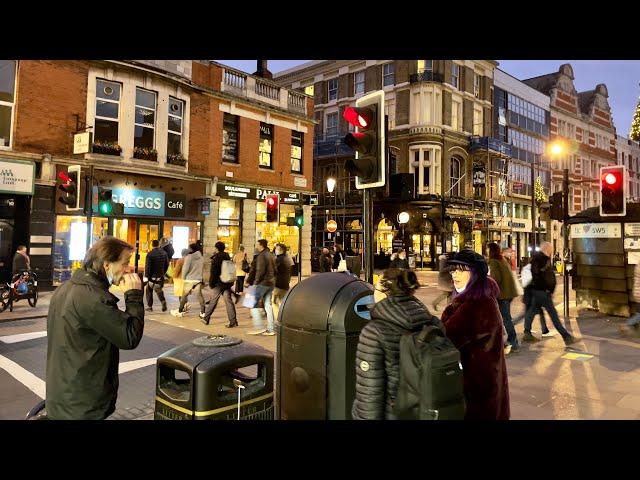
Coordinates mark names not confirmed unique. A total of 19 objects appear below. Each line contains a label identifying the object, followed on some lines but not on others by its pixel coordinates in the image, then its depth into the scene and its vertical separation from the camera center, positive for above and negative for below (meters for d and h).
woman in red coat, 3.27 -0.60
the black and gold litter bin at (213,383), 3.03 -0.90
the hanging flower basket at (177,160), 19.25 +4.12
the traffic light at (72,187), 11.27 +1.68
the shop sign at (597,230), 11.27 +0.87
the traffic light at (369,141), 4.59 +1.21
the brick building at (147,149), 15.44 +4.43
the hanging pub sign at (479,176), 34.31 +6.49
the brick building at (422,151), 32.50 +8.41
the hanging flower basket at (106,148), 16.97 +4.04
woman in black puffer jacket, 2.59 -0.52
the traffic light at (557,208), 11.42 +1.40
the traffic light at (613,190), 8.98 +1.48
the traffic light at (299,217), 15.87 +1.46
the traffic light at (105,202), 11.95 +1.41
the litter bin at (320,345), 3.48 -0.67
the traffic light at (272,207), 15.18 +1.71
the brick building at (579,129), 45.38 +14.31
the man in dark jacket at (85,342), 2.73 -0.52
